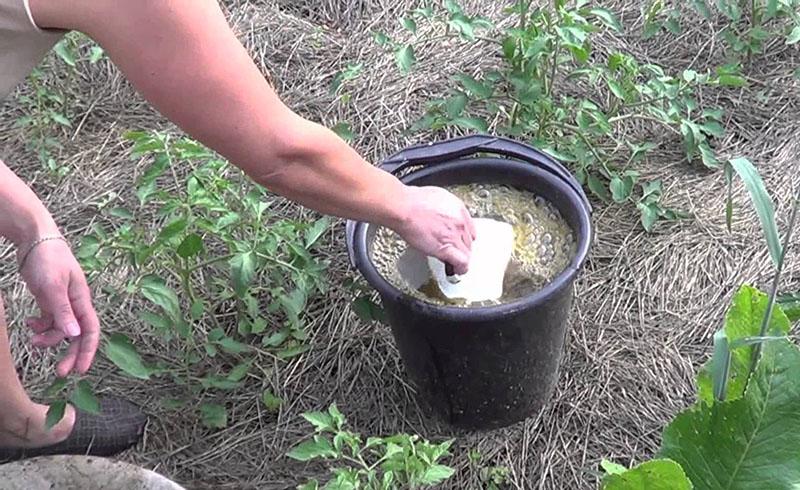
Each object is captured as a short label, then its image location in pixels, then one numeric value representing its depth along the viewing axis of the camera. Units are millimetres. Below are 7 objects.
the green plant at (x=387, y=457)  1573
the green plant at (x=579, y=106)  2223
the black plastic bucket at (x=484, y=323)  1723
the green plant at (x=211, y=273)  1869
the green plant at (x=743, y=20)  2623
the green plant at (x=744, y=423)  1253
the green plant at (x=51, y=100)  2678
